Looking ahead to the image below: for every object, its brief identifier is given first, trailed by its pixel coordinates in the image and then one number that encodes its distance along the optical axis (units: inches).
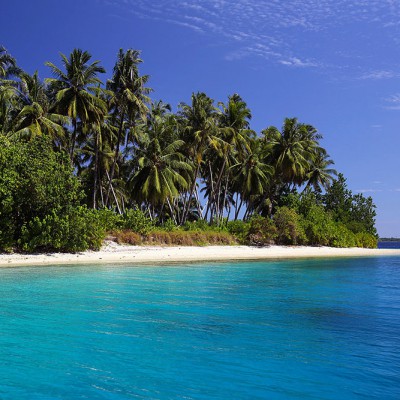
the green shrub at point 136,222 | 1052.5
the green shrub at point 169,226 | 1184.8
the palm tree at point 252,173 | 1585.9
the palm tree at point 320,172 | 1918.1
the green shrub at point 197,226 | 1265.5
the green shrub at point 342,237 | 1520.7
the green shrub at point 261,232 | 1302.9
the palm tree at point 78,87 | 1125.1
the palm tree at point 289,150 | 1632.6
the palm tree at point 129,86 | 1190.9
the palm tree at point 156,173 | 1300.4
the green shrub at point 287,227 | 1336.1
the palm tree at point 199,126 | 1381.2
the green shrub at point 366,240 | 1739.7
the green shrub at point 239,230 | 1289.4
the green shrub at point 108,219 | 969.7
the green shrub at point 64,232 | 767.7
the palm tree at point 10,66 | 1211.9
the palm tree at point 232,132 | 1466.2
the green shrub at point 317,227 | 1424.7
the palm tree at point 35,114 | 1083.7
